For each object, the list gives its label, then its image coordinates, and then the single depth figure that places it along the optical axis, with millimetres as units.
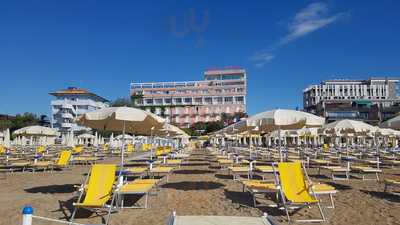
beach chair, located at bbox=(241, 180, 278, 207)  6473
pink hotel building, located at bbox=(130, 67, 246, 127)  91875
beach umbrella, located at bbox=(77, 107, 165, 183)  7332
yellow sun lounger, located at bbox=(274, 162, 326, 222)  5680
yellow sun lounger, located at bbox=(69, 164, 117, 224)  5770
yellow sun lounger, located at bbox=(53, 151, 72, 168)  13209
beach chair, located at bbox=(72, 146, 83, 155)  19994
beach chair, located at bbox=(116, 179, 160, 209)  6180
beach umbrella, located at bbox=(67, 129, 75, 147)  31294
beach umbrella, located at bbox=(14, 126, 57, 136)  19389
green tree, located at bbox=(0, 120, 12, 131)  52394
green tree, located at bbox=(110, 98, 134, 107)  69231
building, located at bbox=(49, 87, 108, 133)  77312
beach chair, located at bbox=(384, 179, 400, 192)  7715
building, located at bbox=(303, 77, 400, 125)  90812
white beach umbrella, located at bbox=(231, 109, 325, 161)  8258
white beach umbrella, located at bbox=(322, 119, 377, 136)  13906
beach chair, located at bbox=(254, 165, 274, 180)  9426
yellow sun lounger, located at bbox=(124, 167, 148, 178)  9061
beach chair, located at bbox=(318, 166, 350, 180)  10617
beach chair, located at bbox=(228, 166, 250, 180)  10016
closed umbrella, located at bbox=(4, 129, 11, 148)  27089
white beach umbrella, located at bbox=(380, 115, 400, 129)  11169
